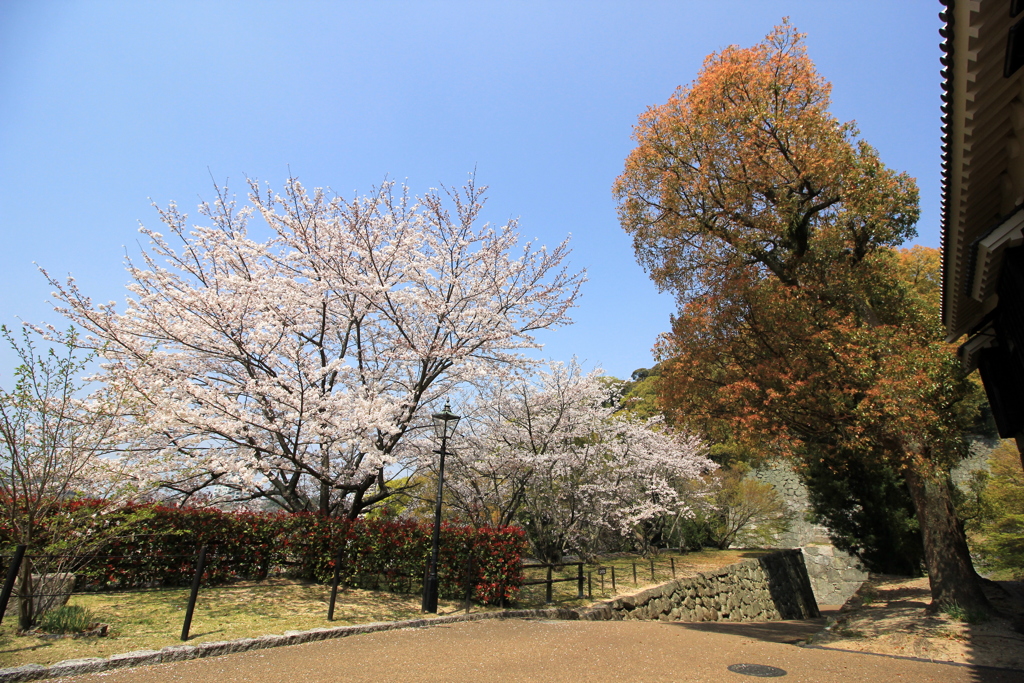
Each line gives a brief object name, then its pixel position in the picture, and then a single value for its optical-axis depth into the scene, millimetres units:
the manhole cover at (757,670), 5855
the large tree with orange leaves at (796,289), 8734
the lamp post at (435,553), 8180
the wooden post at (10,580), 4508
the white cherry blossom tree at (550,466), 11336
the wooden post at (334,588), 7102
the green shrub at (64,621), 5422
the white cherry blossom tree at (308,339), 8211
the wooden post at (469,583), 8480
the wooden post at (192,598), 5543
